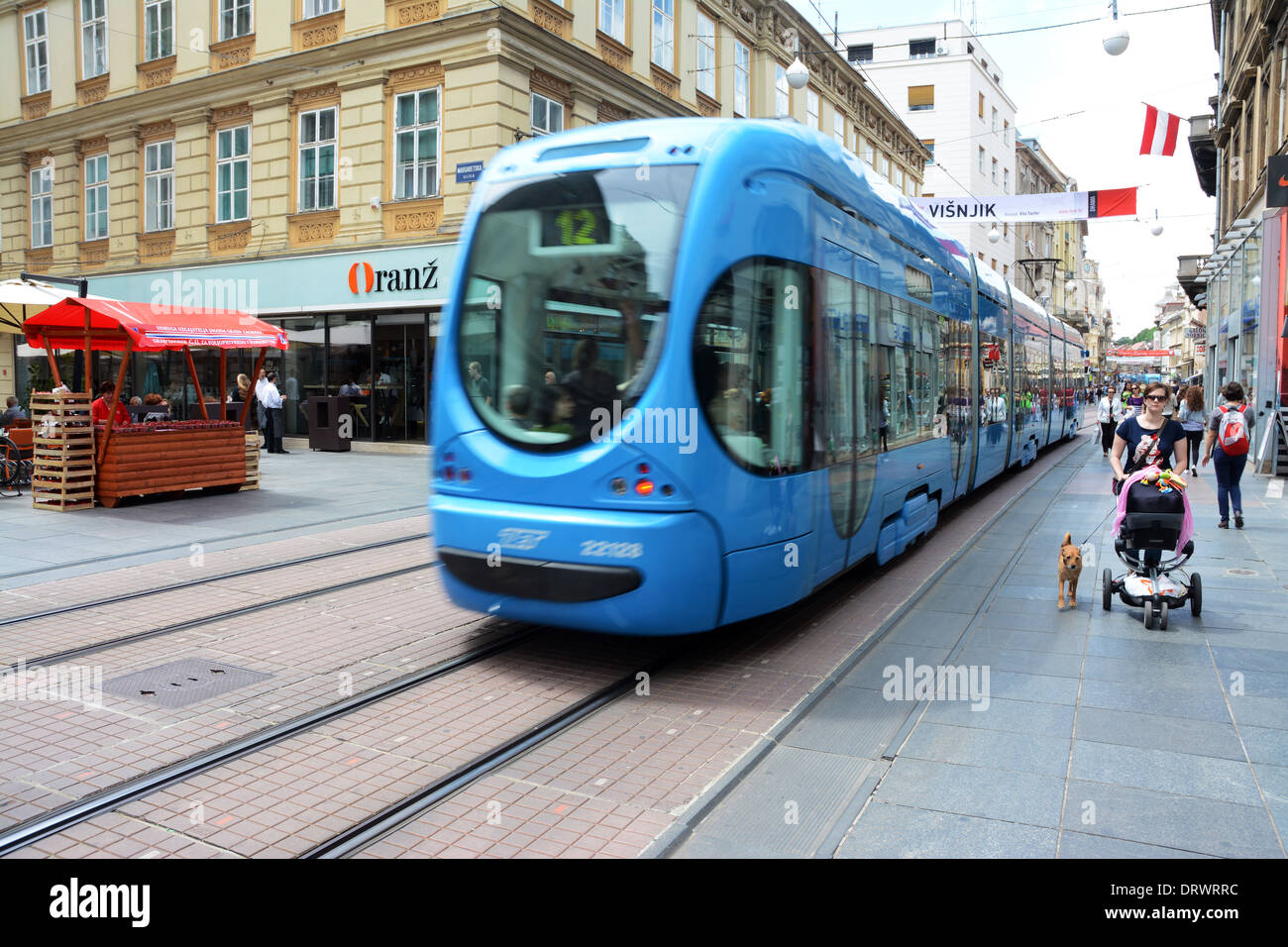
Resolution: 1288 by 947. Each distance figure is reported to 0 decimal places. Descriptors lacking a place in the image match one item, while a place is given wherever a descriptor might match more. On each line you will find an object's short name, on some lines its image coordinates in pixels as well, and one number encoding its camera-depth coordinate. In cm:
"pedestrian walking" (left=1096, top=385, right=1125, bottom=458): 2399
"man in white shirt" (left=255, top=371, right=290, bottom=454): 2058
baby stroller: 705
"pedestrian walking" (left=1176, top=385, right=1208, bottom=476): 1323
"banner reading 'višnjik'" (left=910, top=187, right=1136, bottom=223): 2116
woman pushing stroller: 753
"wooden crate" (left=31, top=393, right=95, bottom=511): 1215
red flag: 1958
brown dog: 743
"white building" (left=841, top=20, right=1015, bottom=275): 5009
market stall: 1248
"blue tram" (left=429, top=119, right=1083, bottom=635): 533
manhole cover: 532
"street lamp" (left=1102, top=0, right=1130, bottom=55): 1560
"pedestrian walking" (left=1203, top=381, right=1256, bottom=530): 1109
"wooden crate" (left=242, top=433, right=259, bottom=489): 1450
